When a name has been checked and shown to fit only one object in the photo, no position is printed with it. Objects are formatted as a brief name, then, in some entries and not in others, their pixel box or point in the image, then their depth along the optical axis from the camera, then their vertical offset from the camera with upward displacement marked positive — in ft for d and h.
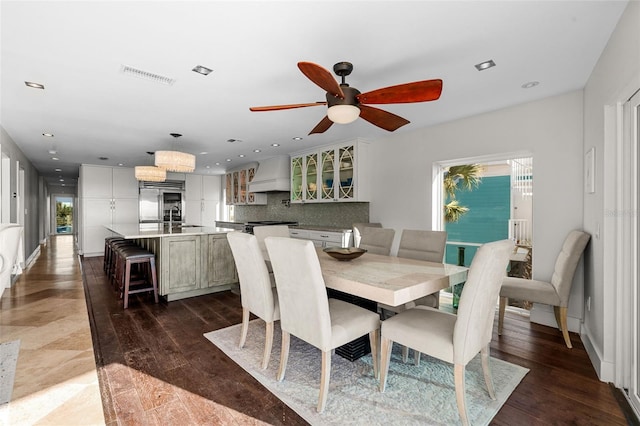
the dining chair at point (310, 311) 6.07 -2.14
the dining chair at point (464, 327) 5.47 -2.30
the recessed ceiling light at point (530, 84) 9.07 +3.75
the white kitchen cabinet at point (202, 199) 29.19 +1.19
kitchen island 12.87 -2.10
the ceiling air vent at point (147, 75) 8.13 +3.70
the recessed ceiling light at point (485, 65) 7.81 +3.73
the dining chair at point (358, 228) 14.96 -0.80
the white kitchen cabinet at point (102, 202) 24.77 +0.80
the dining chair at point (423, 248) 9.09 -1.19
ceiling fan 5.78 +2.40
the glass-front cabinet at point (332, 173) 16.11 +2.15
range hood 20.72 +2.44
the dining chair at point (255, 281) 7.54 -1.76
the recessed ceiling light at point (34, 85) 8.96 +3.69
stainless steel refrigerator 27.40 +0.86
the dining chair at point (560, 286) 8.70 -2.24
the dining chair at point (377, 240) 10.91 -1.03
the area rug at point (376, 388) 5.86 -3.83
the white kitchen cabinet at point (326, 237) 15.67 -1.35
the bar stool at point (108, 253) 17.56 -2.46
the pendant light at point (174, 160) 13.14 +2.20
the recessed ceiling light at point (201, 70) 8.03 +3.71
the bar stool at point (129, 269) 12.27 -2.60
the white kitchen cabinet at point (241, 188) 24.02 +1.96
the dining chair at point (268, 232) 11.48 -0.76
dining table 5.83 -1.39
